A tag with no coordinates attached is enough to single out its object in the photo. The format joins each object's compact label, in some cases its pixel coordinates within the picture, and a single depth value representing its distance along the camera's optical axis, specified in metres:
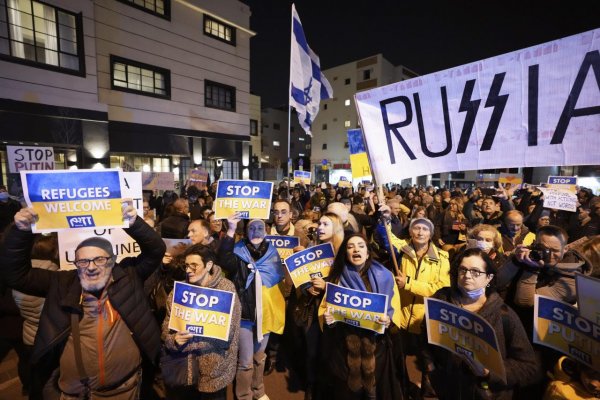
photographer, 2.68
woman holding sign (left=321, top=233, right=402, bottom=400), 2.73
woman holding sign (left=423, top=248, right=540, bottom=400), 2.19
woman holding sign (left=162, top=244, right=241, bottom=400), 2.66
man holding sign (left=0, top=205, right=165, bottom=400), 2.34
